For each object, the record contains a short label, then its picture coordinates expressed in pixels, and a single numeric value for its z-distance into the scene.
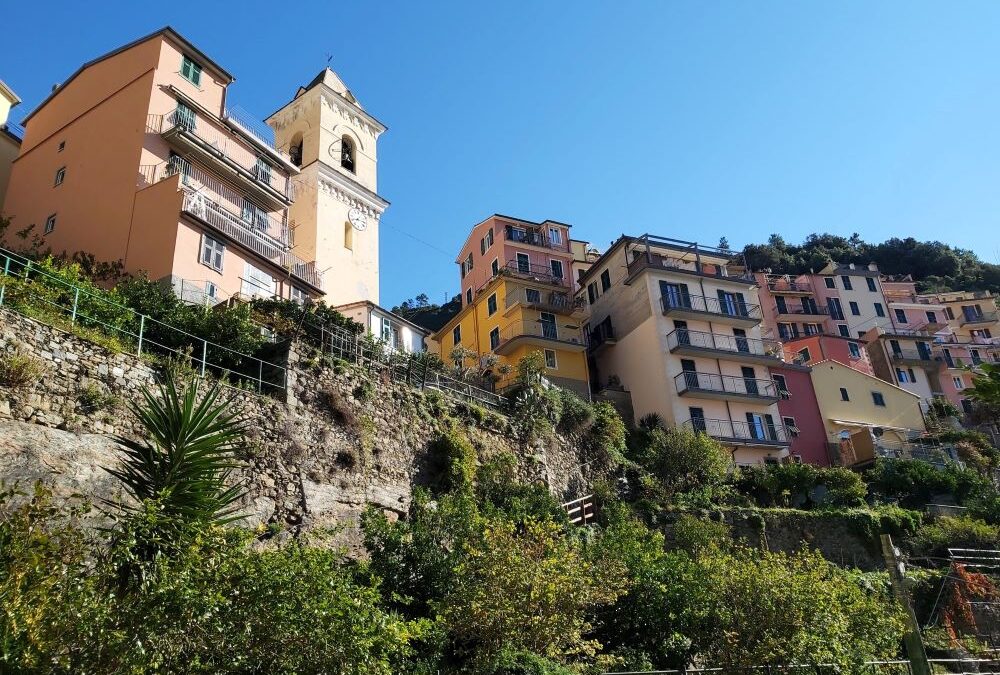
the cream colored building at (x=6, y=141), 30.19
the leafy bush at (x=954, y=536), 28.00
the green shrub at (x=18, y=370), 13.17
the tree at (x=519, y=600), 12.71
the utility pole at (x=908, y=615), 12.41
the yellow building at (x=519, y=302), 39.25
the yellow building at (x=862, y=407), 42.47
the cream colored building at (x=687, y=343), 36.97
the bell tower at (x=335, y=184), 33.16
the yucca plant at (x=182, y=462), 9.99
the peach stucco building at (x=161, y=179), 24.23
